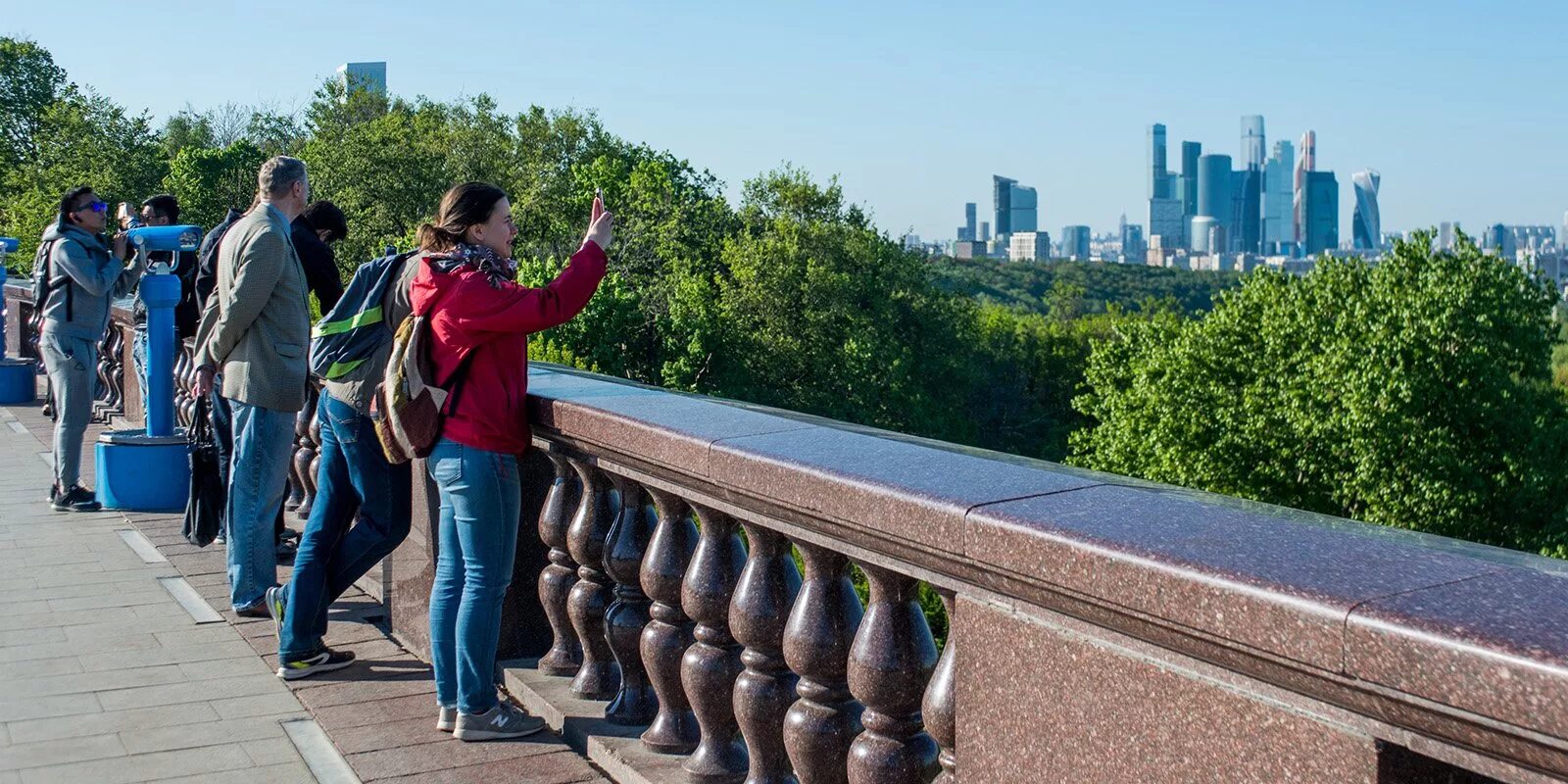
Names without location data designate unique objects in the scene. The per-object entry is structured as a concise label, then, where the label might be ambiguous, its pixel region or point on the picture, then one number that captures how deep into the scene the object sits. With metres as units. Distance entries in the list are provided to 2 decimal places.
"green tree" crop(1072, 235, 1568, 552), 38.97
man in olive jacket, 5.77
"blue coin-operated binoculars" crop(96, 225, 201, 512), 8.33
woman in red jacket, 4.14
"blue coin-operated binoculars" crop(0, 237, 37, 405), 14.97
